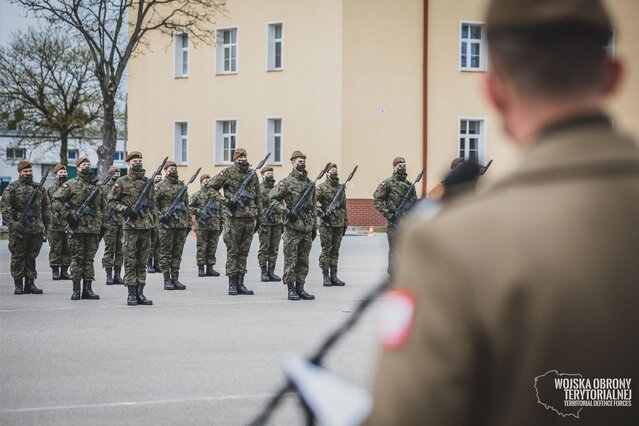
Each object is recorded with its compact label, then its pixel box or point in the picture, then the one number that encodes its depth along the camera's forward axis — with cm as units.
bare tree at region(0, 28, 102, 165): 5166
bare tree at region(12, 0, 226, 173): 3806
